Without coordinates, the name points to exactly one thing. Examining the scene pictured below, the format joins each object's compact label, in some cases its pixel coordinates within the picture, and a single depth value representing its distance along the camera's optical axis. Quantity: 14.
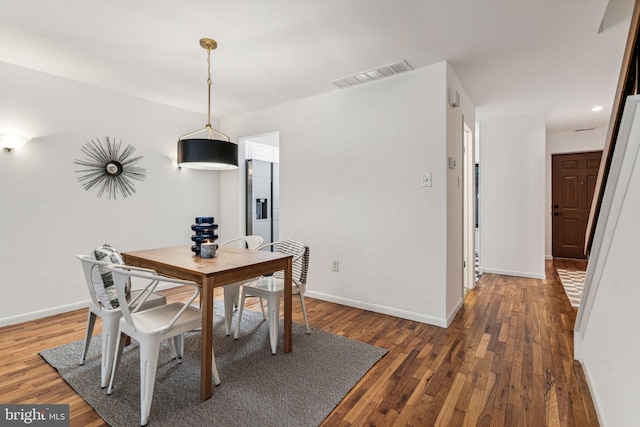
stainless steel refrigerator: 4.85
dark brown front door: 5.93
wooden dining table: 1.85
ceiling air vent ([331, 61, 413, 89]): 2.96
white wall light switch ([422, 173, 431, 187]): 2.97
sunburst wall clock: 3.48
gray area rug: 1.70
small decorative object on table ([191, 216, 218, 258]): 2.50
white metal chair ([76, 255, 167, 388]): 1.94
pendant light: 2.40
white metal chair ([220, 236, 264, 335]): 2.66
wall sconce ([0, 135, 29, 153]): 2.88
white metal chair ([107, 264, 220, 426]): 1.67
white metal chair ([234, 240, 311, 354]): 2.41
